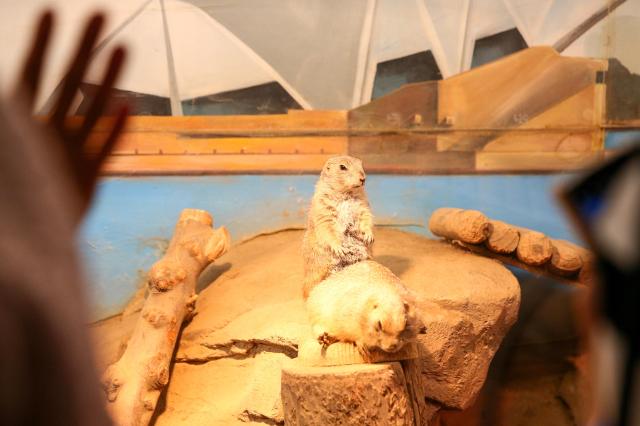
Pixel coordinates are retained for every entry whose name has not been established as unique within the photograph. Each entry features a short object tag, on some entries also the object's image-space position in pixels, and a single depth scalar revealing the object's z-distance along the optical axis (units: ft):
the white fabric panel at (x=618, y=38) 20.80
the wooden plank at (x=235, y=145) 20.77
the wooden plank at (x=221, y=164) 20.62
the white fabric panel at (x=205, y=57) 20.67
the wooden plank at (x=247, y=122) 20.81
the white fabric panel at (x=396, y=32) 21.17
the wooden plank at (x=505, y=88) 21.16
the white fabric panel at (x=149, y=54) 19.90
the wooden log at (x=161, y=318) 14.87
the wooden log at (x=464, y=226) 17.60
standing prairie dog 14.71
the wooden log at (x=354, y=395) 11.28
